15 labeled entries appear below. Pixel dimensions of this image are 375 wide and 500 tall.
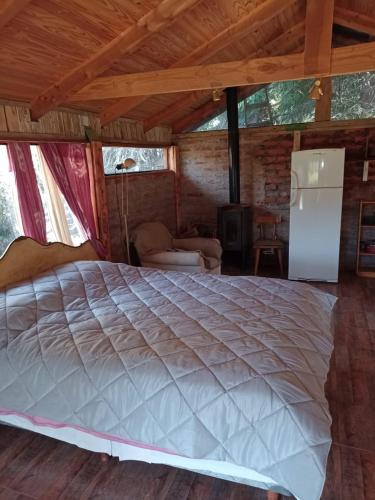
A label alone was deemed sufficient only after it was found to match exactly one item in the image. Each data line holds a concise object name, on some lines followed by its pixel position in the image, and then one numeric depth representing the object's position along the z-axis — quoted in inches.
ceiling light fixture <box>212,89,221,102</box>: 143.0
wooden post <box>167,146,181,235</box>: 219.5
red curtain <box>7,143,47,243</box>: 109.1
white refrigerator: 171.3
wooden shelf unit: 185.5
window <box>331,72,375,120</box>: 176.9
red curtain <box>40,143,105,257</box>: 124.9
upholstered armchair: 156.3
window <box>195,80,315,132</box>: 189.3
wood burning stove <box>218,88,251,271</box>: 194.4
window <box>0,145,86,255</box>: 111.3
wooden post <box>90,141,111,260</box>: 142.7
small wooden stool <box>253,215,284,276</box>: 194.2
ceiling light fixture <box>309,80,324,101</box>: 125.3
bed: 56.6
